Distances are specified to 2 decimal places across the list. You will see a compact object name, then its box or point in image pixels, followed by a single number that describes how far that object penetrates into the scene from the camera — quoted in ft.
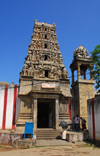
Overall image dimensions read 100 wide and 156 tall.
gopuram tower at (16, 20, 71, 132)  50.44
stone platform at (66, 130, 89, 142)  38.68
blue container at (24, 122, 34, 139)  36.45
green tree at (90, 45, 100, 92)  41.63
